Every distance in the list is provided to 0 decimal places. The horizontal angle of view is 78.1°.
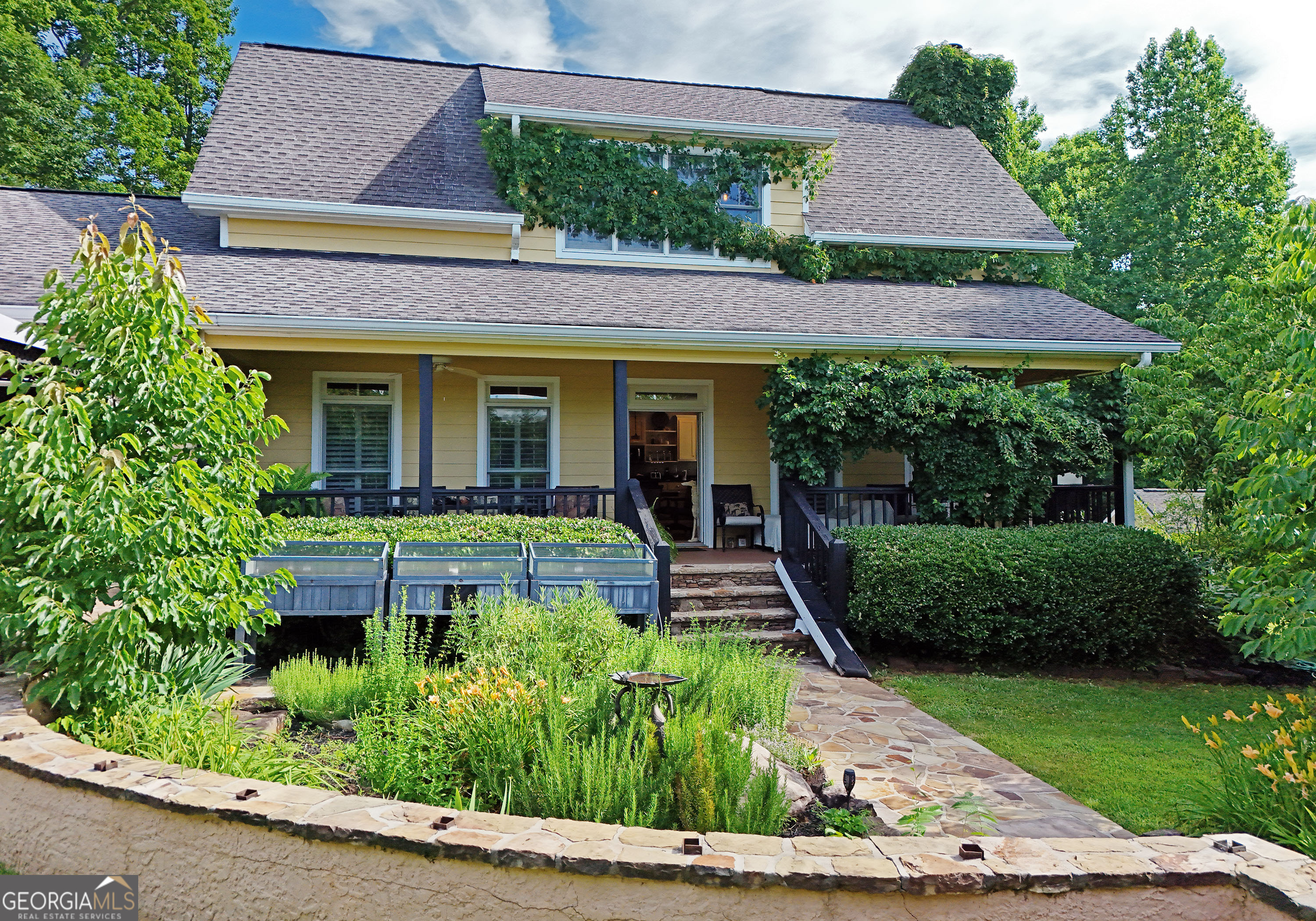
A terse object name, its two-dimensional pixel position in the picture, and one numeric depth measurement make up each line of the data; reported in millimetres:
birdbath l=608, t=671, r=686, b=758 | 3789
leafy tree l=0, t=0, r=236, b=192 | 18594
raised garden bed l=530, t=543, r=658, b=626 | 7082
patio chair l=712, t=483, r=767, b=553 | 11297
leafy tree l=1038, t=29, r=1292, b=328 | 22688
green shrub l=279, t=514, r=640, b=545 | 7758
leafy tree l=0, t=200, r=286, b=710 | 3822
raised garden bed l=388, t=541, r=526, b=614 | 6926
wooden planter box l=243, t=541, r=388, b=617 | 6777
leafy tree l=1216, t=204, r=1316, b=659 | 4059
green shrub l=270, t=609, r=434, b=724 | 4684
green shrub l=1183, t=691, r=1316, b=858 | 3316
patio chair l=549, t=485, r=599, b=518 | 9086
